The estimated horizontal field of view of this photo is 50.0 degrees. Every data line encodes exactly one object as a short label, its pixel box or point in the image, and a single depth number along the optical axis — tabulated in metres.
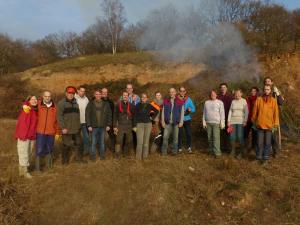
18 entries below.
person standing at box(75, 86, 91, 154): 7.36
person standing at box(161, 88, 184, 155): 7.42
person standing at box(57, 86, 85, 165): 6.65
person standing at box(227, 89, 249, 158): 7.22
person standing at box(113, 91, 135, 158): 7.11
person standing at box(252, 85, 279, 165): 6.66
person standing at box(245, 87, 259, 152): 7.45
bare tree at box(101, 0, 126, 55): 24.59
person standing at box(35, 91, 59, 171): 6.48
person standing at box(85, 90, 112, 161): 6.94
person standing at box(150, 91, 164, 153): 7.60
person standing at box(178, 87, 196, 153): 7.67
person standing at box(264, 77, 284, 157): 7.12
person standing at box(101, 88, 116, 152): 7.39
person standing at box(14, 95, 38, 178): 6.21
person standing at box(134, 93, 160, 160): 7.12
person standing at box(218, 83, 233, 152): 7.64
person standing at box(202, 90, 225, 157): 7.29
